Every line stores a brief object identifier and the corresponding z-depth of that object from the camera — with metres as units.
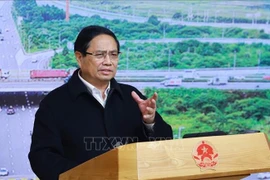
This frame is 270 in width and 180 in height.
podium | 4.58
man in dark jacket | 5.13
